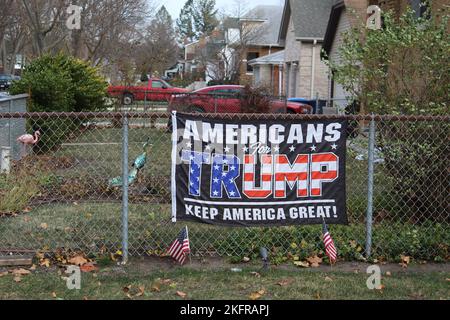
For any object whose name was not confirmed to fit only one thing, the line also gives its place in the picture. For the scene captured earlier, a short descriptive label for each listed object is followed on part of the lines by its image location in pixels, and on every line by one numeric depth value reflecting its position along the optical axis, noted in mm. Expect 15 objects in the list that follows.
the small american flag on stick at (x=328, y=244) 5996
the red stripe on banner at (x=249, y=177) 5946
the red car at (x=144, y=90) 28911
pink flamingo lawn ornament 10793
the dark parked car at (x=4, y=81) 45625
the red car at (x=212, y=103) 18062
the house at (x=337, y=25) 21325
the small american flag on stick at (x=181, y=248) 5949
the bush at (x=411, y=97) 7012
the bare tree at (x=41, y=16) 23469
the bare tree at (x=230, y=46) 43781
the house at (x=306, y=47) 27844
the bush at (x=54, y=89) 13172
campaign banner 5914
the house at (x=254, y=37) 45312
